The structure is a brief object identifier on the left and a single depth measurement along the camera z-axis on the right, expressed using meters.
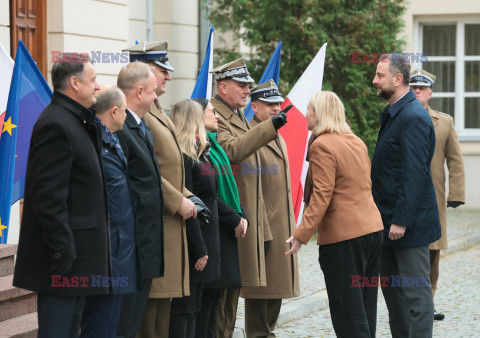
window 26.93
